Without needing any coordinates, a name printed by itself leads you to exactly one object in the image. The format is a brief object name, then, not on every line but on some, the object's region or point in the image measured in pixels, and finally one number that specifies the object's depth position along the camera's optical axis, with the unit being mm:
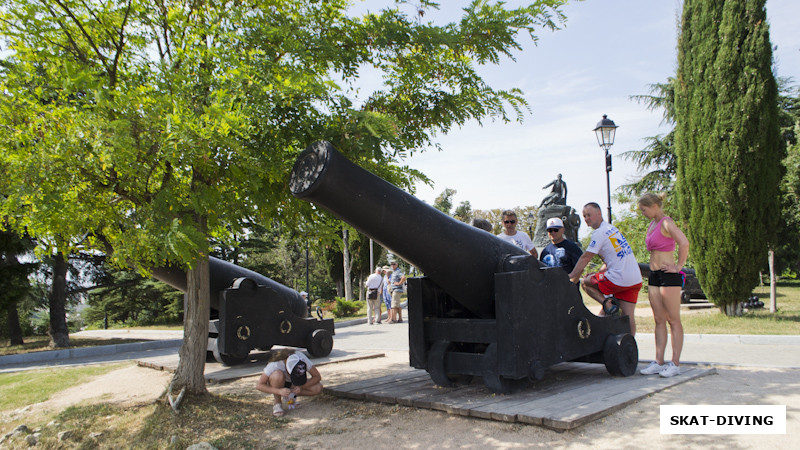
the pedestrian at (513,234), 7199
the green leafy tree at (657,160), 27631
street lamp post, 12977
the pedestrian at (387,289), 17625
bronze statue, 17609
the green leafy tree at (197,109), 4609
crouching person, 5473
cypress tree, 13203
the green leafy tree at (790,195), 16828
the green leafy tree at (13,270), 13211
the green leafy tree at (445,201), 52869
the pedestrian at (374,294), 17141
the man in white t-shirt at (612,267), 6113
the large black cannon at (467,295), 4531
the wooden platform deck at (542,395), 4441
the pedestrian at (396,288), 16641
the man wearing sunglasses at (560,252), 6422
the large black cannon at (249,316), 7867
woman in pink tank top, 5754
